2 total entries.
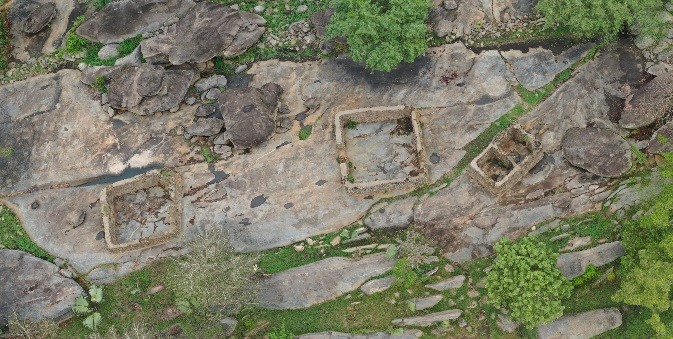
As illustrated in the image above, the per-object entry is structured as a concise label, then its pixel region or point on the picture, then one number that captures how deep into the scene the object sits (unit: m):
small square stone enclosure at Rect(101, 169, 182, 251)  20.66
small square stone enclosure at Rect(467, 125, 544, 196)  19.64
